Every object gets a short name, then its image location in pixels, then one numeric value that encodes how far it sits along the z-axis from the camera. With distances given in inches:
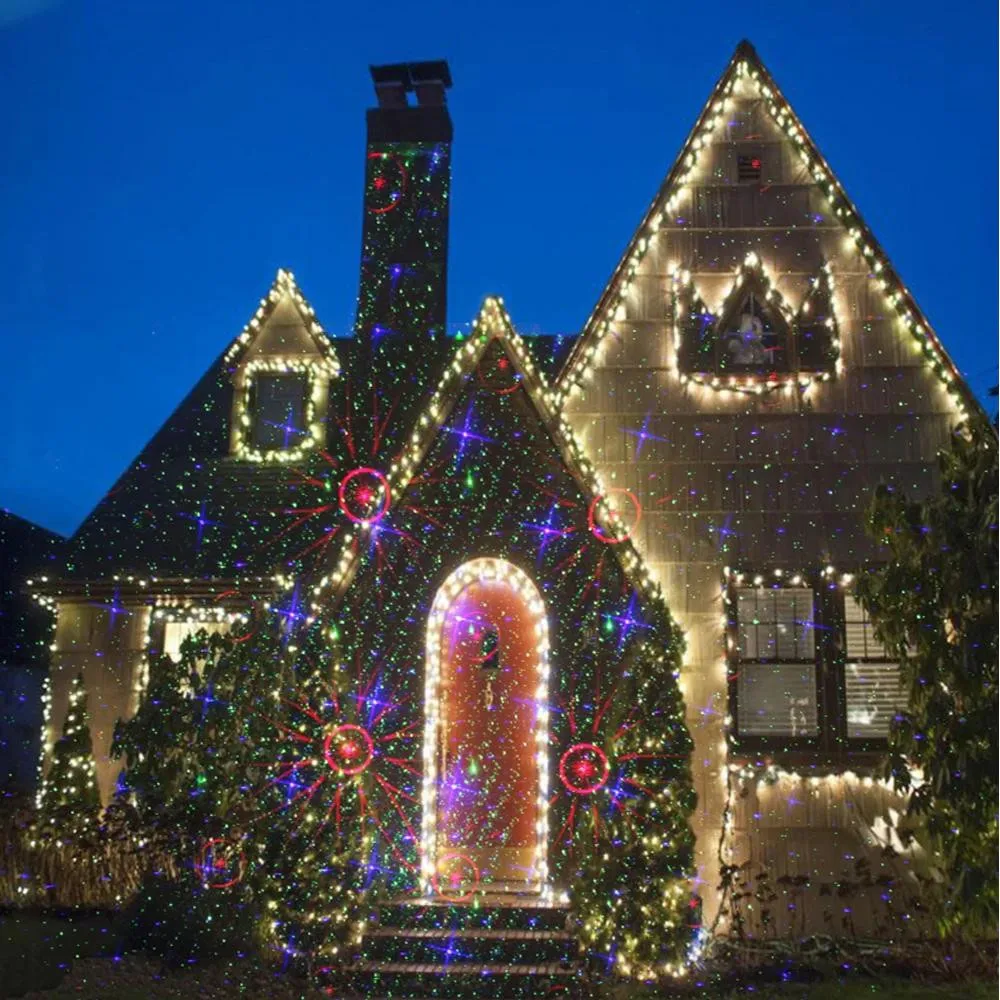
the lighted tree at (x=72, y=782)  463.5
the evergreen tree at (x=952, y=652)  338.0
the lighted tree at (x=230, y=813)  374.9
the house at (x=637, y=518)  412.2
